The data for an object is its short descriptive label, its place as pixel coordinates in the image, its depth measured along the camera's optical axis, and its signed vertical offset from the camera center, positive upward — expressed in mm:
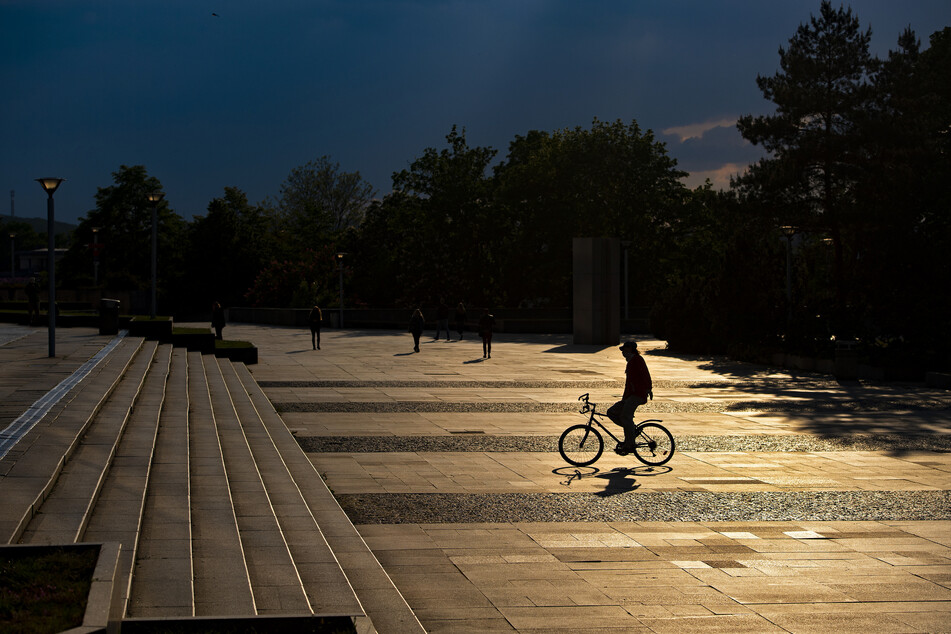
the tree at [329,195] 107375 +12113
